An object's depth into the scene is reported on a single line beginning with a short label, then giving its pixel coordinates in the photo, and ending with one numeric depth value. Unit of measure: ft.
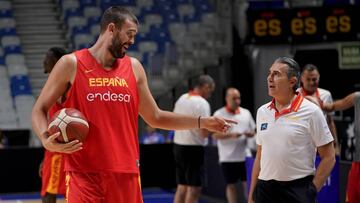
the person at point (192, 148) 34.81
